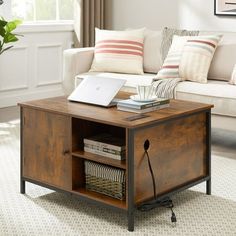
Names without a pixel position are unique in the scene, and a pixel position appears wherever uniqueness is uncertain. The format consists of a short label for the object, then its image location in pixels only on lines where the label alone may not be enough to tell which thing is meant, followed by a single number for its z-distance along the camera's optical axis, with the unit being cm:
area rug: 376
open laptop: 422
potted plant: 626
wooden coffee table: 379
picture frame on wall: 698
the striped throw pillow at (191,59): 603
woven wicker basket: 388
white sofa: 551
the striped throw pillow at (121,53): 675
